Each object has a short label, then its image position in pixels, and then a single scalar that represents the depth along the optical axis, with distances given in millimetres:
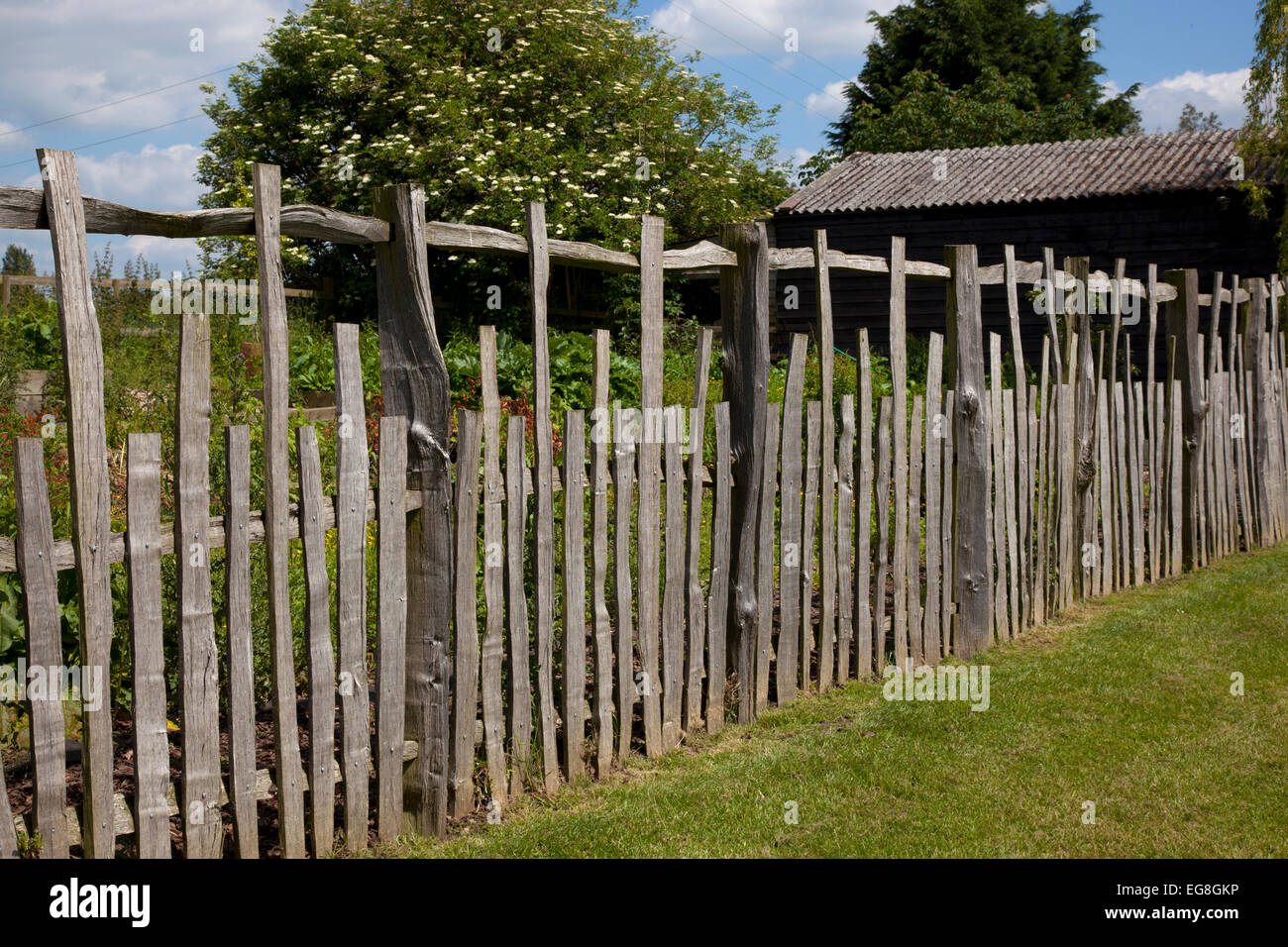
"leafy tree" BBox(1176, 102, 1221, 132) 60375
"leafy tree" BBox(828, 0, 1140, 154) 29203
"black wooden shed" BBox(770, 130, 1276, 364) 17391
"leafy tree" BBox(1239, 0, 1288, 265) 13312
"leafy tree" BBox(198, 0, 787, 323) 19484
